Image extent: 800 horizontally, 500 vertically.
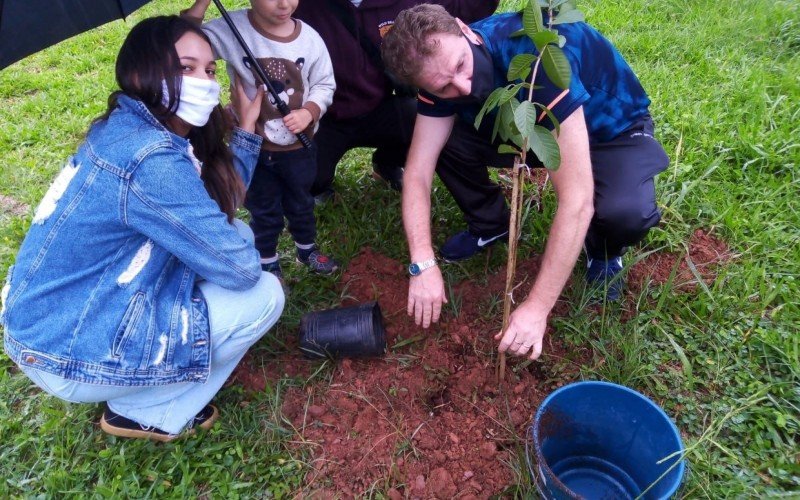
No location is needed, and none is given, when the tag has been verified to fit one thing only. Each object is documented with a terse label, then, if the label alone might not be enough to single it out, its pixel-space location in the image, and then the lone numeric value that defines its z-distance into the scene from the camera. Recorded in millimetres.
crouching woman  1562
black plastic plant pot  2150
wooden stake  1682
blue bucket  1621
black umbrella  1620
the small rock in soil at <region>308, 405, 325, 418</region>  2088
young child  2158
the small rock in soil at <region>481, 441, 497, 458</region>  1910
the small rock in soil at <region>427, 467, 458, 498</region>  1827
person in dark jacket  2436
